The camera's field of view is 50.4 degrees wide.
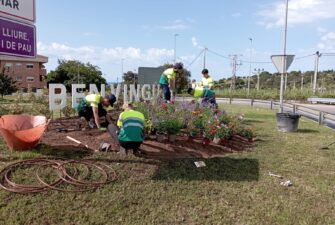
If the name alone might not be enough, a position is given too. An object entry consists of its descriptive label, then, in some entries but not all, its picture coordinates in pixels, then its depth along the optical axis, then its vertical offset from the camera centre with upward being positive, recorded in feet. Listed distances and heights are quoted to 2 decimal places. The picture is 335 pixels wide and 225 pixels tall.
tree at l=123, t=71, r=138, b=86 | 247.33 +4.22
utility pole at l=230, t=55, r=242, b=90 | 174.63 +6.66
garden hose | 15.76 -4.55
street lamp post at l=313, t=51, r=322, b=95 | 136.83 +7.00
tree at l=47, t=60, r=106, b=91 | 202.74 +4.54
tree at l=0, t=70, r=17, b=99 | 124.57 -1.87
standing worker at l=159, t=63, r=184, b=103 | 38.07 +0.29
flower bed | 24.66 -2.96
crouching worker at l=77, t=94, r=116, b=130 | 23.72 -1.86
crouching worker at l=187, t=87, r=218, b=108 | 40.55 -1.11
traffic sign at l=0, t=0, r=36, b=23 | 15.47 +3.17
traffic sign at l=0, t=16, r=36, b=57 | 15.62 +1.90
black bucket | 35.58 -3.68
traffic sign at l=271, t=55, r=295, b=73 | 39.86 +2.71
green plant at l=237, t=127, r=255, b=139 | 29.76 -4.09
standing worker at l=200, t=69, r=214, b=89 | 41.34 +0.29
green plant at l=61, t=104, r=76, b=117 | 36.58 -3.10
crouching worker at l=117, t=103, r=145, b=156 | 20.17 -2.65
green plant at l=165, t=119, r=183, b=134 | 24.26 -2.94
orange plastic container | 19.90 -2.82
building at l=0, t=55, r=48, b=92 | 222.28 +4.46
